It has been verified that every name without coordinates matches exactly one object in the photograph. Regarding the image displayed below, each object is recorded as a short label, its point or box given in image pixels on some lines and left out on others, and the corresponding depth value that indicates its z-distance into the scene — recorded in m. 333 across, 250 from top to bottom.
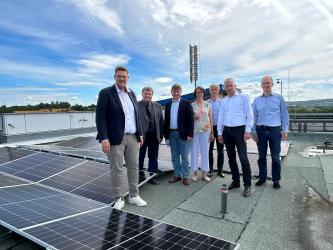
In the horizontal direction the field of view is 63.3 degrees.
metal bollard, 3.48
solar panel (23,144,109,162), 5.69
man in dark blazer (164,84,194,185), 4.96
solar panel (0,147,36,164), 5.83
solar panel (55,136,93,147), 8.32
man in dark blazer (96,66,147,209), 3.76
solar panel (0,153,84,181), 4.88
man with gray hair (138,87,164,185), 5.07
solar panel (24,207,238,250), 2.40
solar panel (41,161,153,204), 4.02
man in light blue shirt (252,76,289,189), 4.66
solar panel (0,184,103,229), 2.74
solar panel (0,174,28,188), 4.01
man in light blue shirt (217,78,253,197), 4.45
